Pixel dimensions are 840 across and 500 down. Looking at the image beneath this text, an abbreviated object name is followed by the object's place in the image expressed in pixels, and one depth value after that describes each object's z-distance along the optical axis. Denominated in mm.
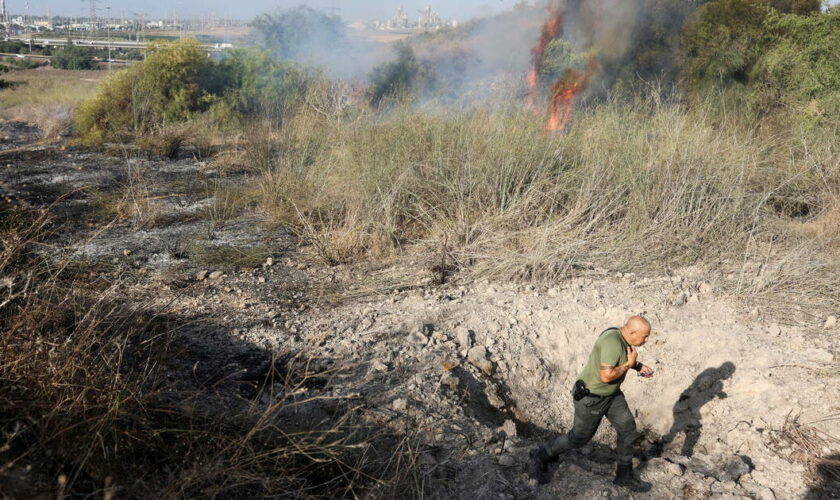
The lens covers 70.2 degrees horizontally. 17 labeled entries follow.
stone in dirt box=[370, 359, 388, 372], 3918
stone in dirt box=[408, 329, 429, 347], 4297
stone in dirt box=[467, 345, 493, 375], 4207
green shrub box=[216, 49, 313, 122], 12758
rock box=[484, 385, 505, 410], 3977
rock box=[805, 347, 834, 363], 4012
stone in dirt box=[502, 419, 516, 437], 3551
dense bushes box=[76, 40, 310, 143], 12062
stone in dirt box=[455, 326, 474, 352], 4367
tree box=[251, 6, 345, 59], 16828
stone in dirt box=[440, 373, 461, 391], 3861
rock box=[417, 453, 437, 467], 3014
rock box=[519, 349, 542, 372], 4316
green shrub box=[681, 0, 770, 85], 11391
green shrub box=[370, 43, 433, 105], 15148
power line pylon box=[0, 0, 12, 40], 49203
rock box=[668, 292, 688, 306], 4715
